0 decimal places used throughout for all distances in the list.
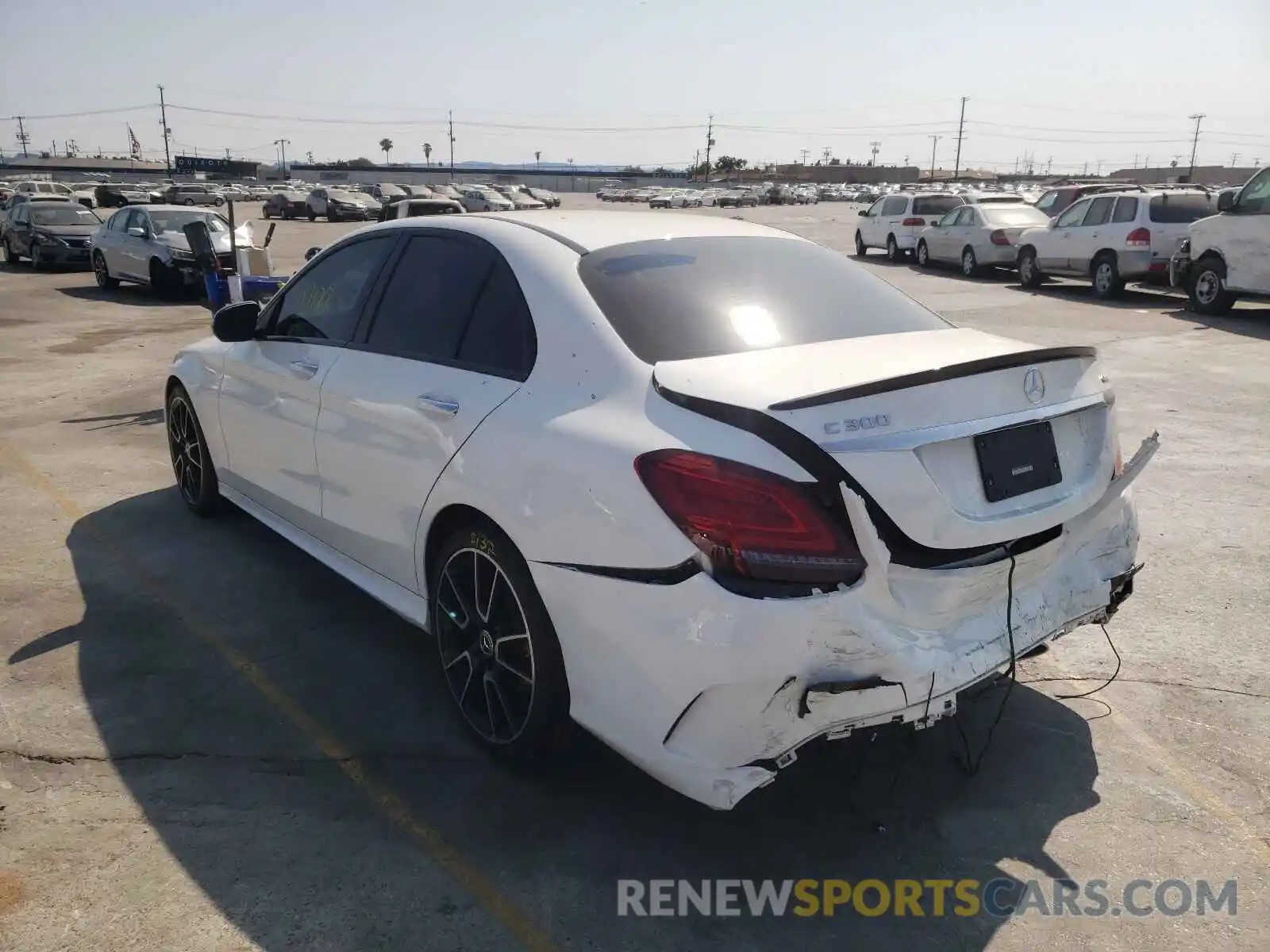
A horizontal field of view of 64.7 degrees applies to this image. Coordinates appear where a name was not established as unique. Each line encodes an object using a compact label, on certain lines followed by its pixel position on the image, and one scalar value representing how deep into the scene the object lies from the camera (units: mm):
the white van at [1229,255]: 13266
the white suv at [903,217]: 25203
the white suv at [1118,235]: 16641
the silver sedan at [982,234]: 20984
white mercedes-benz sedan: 2488
